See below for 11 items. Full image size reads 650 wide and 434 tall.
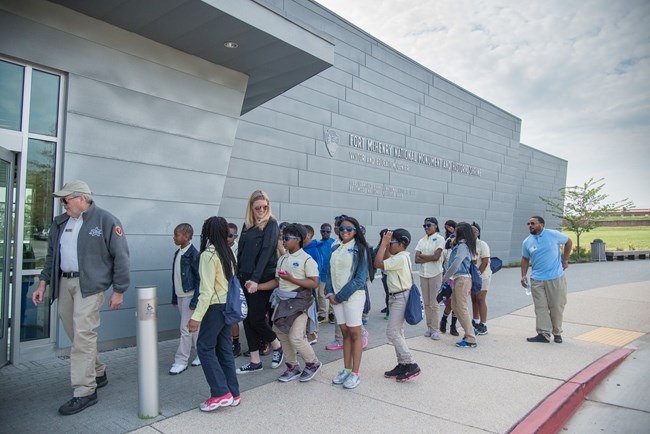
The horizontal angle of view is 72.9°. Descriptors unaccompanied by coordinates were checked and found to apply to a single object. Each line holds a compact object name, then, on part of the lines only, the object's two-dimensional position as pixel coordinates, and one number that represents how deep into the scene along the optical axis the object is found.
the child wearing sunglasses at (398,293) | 4.59
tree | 26.02
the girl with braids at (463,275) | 5.96
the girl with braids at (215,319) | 3.72
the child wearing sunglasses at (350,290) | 4.38
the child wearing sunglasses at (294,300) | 4.38
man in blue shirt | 6.33
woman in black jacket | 4.71
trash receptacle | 23.88
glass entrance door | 4.61
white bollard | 3.60
